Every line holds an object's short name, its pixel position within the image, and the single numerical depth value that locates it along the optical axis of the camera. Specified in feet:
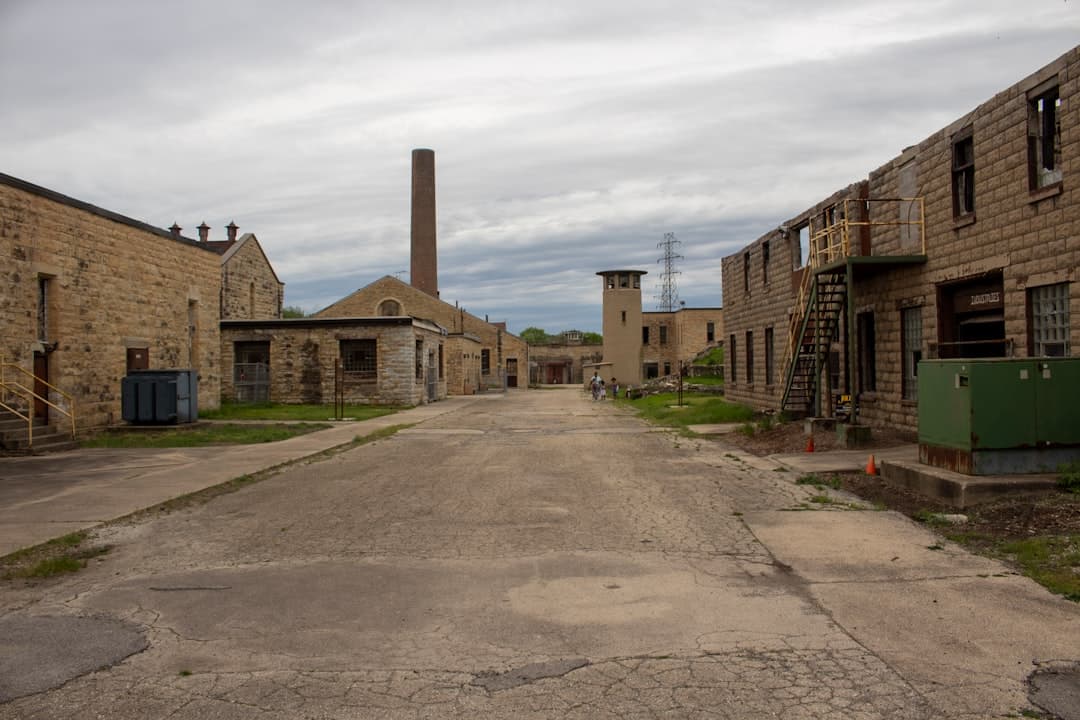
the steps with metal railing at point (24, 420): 55.52
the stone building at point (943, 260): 40.63
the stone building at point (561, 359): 307.58
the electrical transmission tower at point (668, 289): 284.00
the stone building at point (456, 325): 185.98
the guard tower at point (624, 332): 203.10
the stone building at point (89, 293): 61.21
